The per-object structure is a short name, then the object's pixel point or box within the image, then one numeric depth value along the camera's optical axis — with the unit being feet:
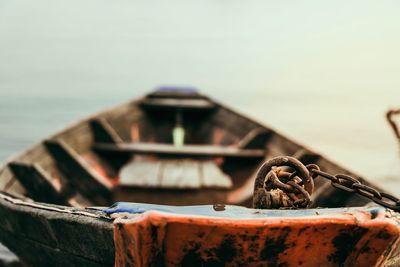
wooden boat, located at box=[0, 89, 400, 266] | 6.62
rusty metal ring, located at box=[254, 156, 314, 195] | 7.71
